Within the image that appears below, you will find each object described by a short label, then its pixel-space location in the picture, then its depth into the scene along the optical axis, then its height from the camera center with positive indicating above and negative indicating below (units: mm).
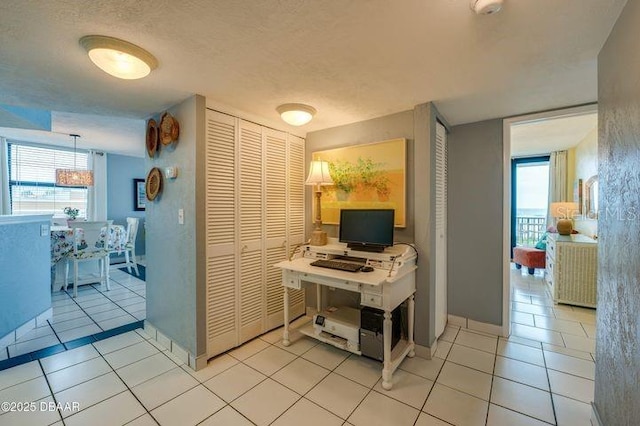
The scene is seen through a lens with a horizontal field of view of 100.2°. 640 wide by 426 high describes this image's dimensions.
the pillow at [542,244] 4732 -615
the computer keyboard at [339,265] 2196 -472
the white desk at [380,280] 1961 -567
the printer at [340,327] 2270 -1036
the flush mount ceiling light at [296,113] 2330 +859
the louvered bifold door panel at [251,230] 2557 -198
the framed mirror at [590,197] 3621 +172
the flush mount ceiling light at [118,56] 1413 +863
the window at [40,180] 4426 +517
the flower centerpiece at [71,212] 4808 -29
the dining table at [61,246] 3833 -535
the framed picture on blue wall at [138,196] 5719 +311
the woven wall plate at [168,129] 2295 +715
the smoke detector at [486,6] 1146 +887
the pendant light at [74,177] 4363 +560
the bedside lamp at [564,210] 4277 -8
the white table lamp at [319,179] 2707 +312
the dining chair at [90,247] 3916 -562
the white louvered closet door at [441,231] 2572 -217
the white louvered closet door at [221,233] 2277 -198
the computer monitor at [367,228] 2303 -170
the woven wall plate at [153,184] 2504 +255
